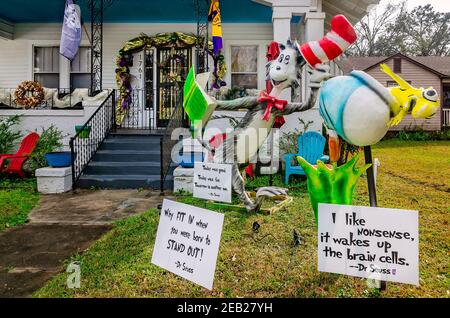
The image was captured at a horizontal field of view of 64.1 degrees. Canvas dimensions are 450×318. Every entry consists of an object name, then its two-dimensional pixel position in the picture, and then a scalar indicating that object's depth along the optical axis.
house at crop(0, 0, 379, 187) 9.12
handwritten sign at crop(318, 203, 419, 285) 2.18
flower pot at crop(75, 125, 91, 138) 7.72
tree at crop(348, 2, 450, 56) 34.41
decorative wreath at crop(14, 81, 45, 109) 9.34
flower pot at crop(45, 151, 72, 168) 7.11
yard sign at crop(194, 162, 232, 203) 3.87
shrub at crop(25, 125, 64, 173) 7.86
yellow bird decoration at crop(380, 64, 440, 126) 2.26
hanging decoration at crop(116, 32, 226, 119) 10.22
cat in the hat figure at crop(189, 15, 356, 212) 3.26
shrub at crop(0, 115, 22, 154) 8.51
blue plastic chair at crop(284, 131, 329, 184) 6.79
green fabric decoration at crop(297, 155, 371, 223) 2.88
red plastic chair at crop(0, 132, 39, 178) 7.83
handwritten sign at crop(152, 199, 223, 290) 2.20
